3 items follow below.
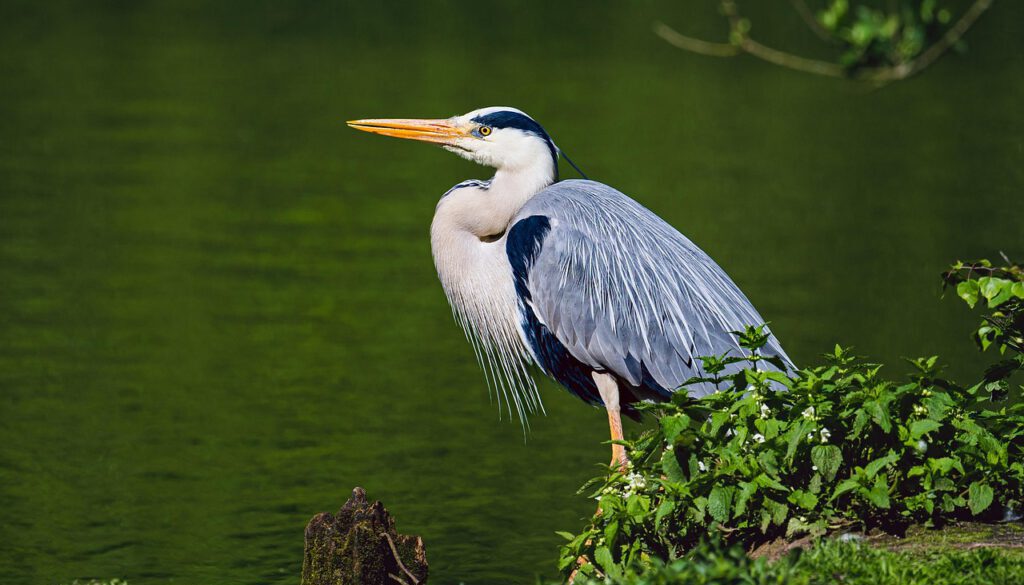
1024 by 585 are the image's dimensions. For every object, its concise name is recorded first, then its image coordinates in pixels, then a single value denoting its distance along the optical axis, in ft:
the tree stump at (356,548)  37.04
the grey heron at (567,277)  42.75
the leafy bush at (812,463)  31.68
